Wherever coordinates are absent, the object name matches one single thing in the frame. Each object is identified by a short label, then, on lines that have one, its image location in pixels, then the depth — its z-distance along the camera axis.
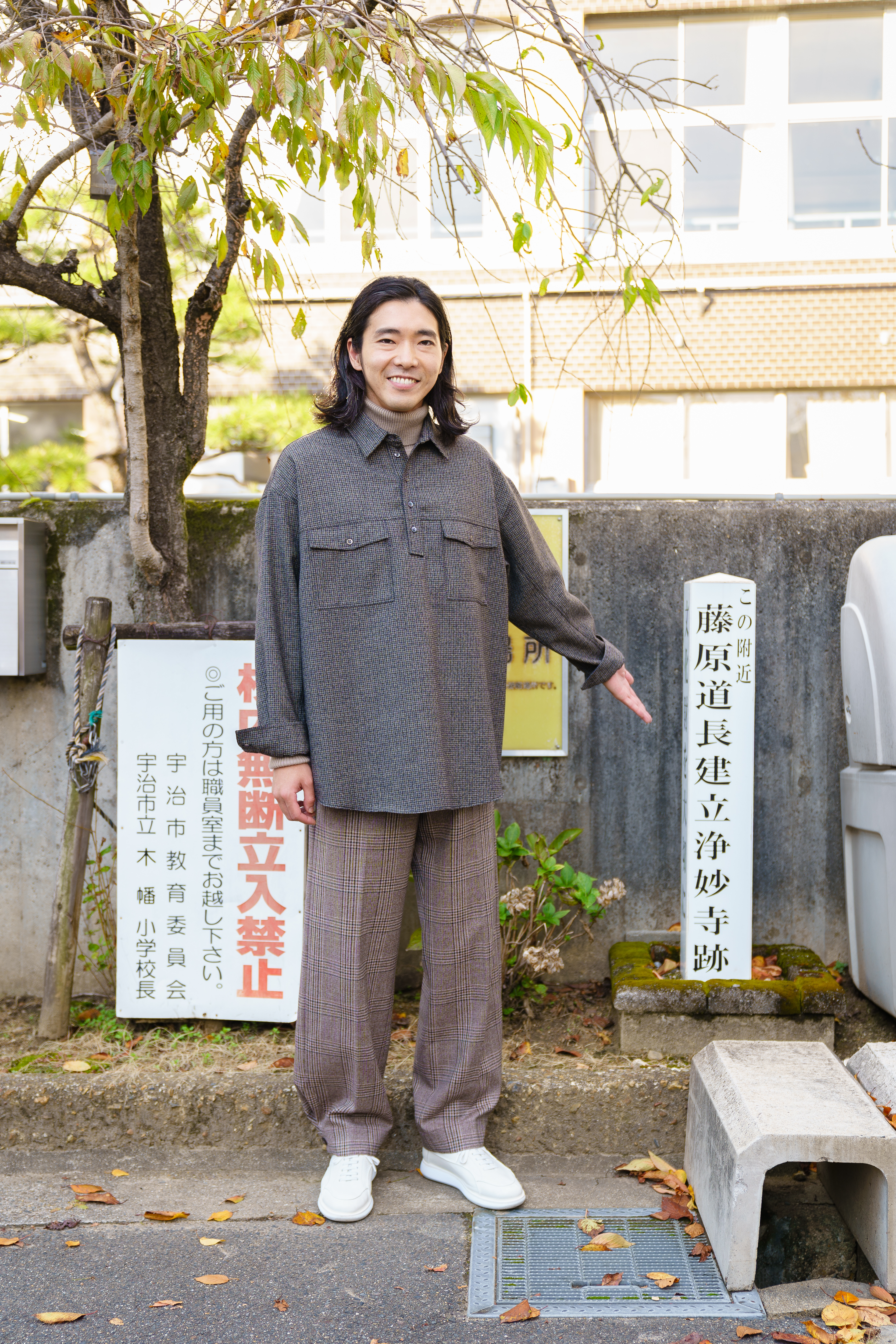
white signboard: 3.44
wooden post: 3.50
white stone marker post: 3.32
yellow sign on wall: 3.92
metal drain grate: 2.38
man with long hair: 2.74
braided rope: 3.46
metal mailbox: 3.72
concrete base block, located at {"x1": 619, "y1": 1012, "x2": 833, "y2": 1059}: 3.31
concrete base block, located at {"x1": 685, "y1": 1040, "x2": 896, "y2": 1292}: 2.38
